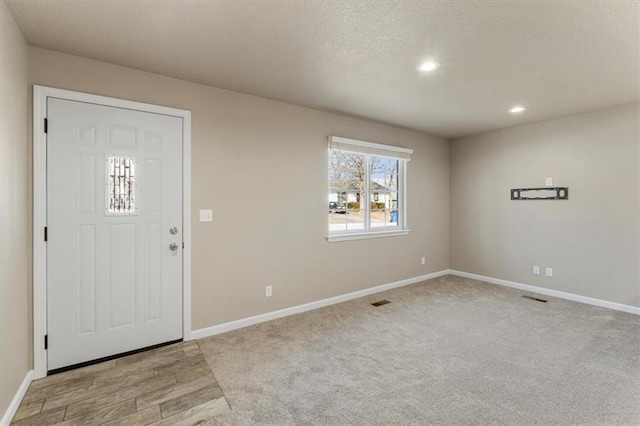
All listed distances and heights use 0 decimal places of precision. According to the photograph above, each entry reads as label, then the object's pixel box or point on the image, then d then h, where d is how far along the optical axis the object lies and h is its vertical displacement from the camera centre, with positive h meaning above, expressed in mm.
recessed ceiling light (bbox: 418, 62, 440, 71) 2553 +1238
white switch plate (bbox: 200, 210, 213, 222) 3008 -41
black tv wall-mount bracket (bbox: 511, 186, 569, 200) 4160 +261
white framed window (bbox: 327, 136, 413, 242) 4129 +329
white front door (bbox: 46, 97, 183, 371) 2379 -162
